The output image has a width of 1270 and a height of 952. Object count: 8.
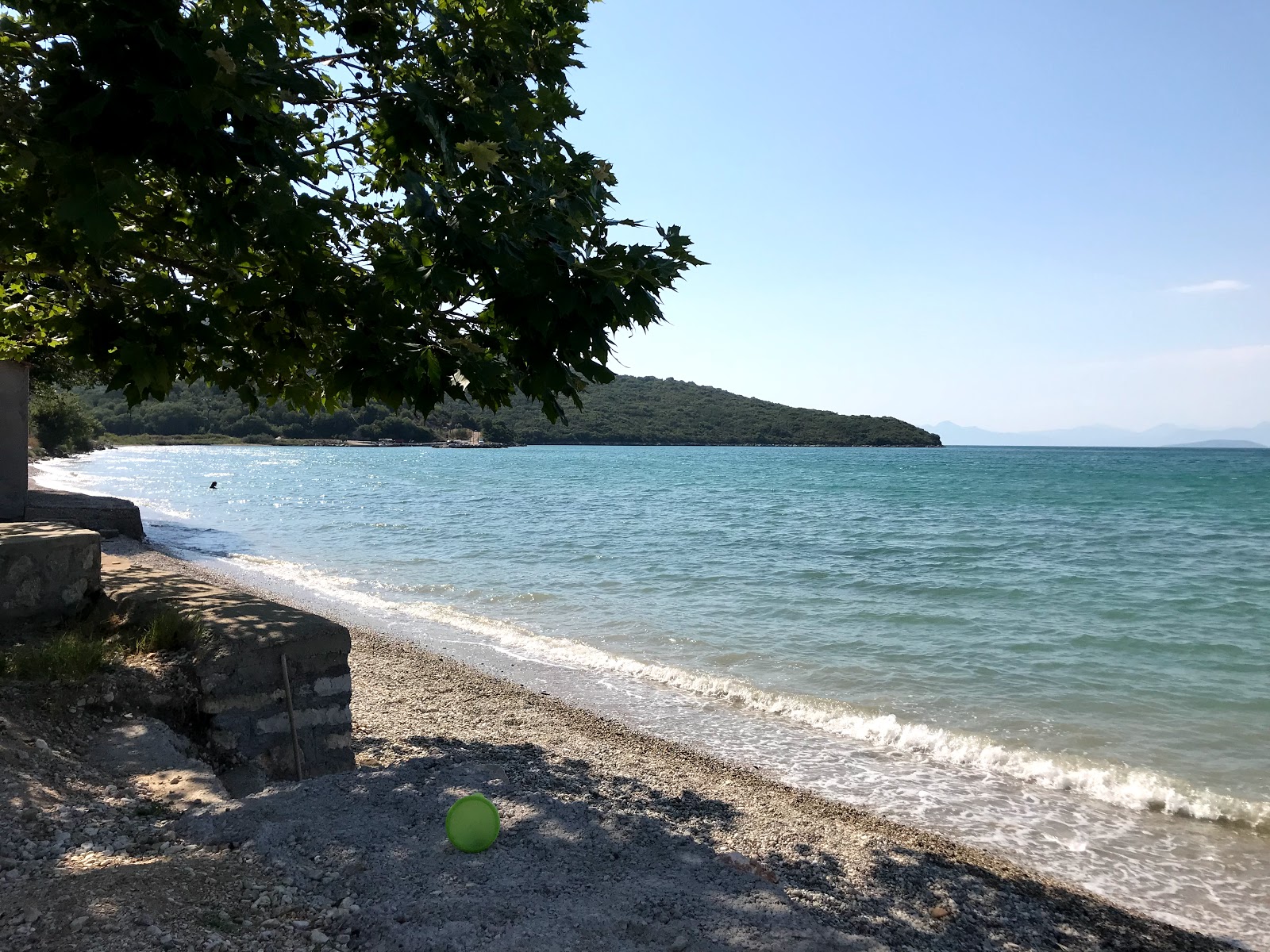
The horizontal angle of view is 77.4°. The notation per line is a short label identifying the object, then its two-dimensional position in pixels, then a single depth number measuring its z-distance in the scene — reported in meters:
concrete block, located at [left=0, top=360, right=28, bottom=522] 10.00
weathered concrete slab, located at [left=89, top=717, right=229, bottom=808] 4.53
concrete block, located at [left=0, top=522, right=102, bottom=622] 5.80
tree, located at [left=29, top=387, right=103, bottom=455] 55.73
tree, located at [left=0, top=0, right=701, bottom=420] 3.46
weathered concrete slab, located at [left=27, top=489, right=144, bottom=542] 13.83
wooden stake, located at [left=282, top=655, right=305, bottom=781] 5.36
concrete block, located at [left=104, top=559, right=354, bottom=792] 5.25
